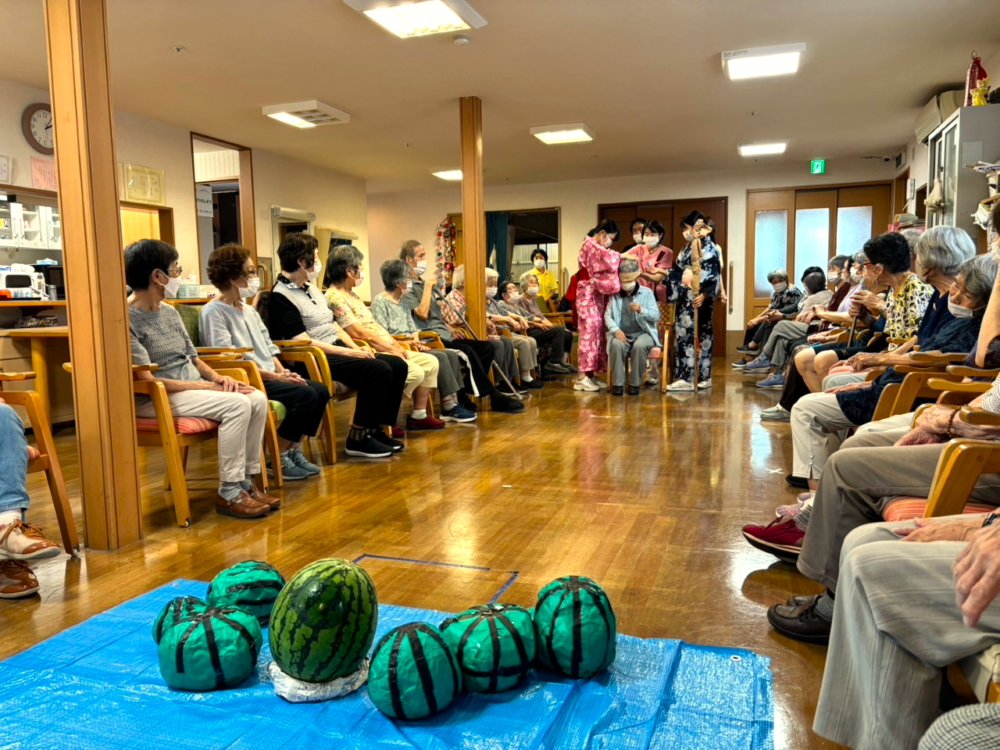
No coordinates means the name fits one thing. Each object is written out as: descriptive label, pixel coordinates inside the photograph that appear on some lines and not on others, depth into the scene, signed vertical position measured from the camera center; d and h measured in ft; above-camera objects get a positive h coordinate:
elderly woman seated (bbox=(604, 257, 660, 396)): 21.95 -0.77
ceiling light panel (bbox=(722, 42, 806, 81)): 17.57 +5.77
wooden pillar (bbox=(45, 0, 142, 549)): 8.11 +0.50
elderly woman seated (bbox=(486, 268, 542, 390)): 23.79 -0.85
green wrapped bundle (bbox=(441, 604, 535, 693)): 4.98 -2.31
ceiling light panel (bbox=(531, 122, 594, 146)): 24.84 +5.78
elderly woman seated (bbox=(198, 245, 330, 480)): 11.46 -0.52
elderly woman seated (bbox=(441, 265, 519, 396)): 20.81 -0.52
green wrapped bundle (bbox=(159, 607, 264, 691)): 5.05 -2.33
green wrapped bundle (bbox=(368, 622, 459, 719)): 4.71 -2.35
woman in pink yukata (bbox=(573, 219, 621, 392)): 22.26 +0.18
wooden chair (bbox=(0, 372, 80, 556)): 8.05 -1.57
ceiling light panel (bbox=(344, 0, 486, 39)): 14.16 +5.72
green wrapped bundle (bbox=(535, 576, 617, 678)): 5.17 -2.29
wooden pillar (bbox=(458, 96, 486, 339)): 21.20 +2.61
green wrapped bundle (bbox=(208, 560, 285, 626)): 5.84 -2.21
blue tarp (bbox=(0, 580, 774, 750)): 4.58 -2.64
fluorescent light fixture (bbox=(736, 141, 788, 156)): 29.25 +5.95
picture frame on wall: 22.84 +3.98
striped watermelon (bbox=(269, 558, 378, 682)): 4.89 -2.09
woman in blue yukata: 22.24 +0.12
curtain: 39.19 +3.37
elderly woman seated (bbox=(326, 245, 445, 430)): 15.03 -0.25
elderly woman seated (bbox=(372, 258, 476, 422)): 16.84 -0.46
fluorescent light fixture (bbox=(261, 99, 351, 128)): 21.79 +5.88
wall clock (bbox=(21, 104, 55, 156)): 19.97 +5.04
